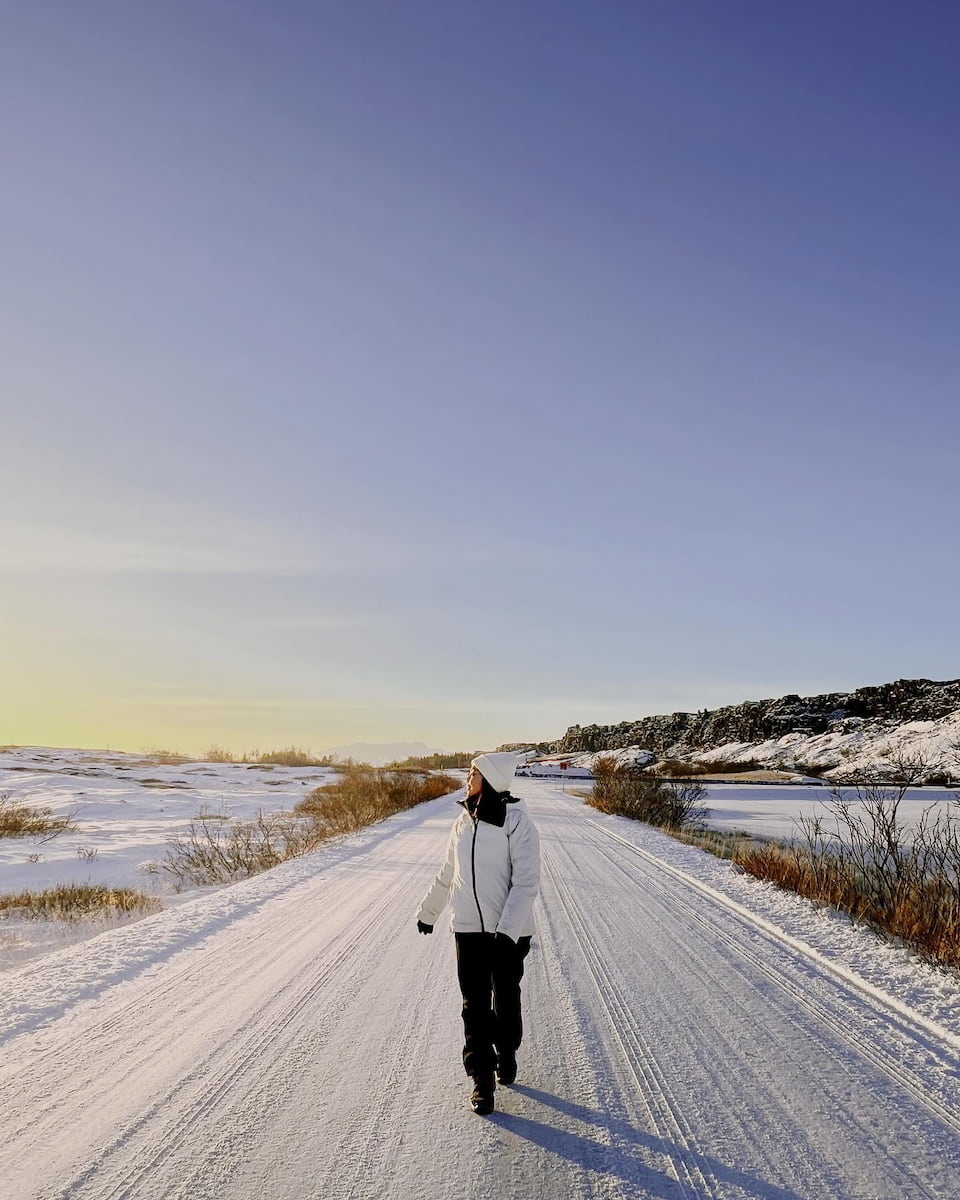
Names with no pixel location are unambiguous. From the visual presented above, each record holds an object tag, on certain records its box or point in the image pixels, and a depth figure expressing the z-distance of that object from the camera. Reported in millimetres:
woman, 4273
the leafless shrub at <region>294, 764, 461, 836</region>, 19594
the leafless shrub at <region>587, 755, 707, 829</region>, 21031
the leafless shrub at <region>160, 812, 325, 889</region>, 12969
